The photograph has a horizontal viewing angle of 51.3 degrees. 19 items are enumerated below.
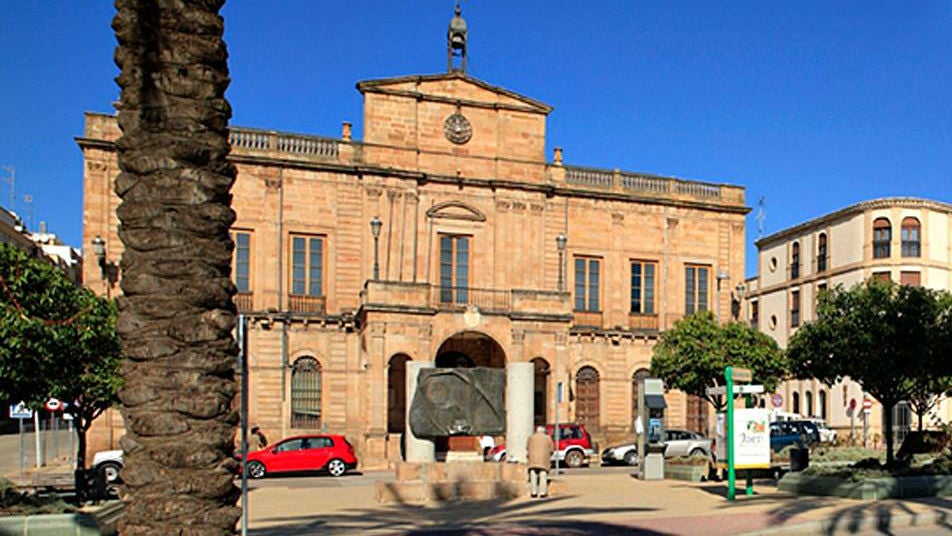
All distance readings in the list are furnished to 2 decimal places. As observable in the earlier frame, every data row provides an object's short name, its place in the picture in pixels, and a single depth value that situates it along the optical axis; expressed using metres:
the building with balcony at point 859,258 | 52.28
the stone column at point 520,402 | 23.91
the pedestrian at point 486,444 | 32.66
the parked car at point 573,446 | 32.75
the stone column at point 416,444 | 21.41
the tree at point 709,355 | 32.38
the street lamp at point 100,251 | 32.94
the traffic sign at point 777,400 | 39.00
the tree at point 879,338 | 19.95
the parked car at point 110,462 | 26.58
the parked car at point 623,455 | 33.91
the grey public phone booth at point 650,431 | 24.55
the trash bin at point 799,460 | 21.58
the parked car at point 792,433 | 31.75
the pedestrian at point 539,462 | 19.69
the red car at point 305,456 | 29.05
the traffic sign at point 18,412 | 23.27
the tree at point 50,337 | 14.31
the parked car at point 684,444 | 33.28
